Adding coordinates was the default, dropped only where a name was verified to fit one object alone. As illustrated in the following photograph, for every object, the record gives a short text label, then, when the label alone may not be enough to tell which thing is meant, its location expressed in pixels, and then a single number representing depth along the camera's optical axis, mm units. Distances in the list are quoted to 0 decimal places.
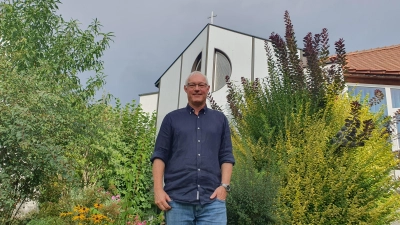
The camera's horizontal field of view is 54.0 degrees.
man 2455
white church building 12980
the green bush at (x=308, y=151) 4969
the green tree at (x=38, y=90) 4781
